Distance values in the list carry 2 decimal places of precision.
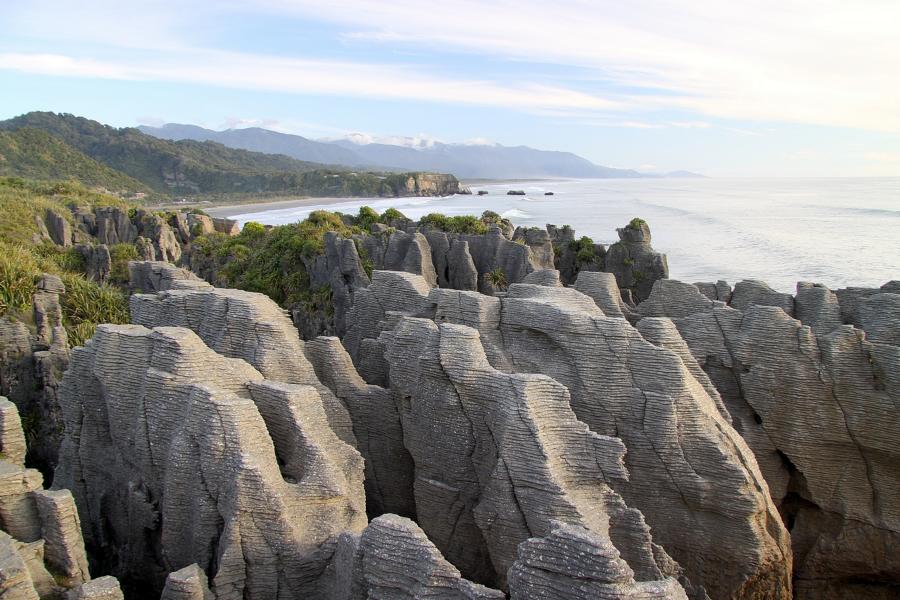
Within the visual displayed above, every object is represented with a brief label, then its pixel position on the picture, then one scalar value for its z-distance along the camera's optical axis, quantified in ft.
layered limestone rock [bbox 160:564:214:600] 28.27
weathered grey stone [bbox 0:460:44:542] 30.50
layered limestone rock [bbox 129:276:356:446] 39.86
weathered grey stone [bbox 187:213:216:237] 160.35
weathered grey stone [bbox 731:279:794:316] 55.47
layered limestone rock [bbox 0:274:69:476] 49.24
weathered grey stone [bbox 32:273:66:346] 59.56
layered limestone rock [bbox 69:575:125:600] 26.04
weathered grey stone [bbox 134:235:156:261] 111.86
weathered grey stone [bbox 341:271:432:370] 52.26
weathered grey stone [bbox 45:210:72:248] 129.49
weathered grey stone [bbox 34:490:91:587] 30.32
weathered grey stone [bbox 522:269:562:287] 56.13
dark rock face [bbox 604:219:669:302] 96.94
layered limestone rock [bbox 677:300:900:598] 43.19
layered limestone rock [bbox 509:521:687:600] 22.84
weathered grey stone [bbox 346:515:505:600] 25.05
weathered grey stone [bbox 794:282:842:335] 51.85
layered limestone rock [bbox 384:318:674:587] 32.17
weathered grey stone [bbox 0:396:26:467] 34.19
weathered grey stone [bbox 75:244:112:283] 99.04
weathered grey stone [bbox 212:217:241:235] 177.71
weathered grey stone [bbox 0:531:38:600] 24.32
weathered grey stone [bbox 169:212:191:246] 156.97
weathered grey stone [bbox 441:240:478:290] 87.02
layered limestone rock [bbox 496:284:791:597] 36.70
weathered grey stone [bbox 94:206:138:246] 146.72
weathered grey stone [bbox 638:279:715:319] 53.67
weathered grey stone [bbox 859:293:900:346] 48.49
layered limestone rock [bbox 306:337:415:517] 42.01
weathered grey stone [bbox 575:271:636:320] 50.47
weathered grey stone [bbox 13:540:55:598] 28.21
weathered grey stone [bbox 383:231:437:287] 85.66
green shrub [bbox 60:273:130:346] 66.90
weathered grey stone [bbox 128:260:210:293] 57.35
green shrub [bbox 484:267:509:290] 87.24
